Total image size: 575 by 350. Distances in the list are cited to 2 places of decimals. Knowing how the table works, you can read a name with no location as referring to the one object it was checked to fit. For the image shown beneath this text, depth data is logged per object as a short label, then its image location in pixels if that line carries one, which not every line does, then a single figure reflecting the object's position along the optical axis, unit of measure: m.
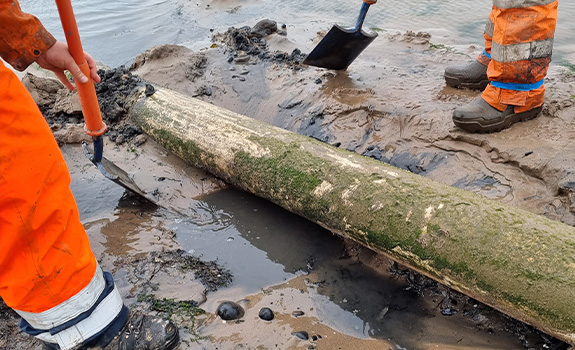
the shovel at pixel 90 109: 1.95
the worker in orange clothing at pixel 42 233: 1.58
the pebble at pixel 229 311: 2.36
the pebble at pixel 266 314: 2.36
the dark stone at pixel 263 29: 5.89
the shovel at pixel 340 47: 4.44
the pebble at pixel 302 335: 2.26
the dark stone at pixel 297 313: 2.41
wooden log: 1.97
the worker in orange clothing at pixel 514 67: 3.02
